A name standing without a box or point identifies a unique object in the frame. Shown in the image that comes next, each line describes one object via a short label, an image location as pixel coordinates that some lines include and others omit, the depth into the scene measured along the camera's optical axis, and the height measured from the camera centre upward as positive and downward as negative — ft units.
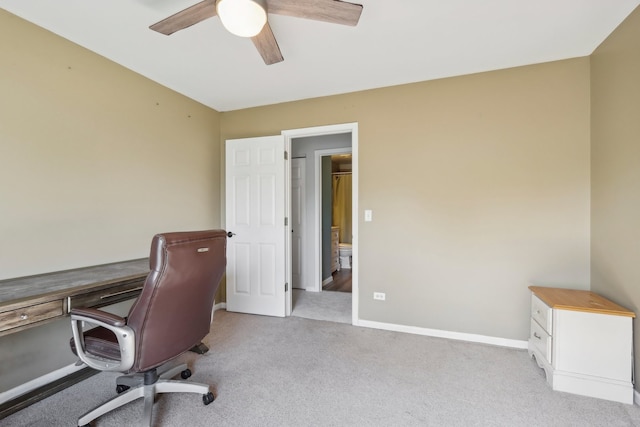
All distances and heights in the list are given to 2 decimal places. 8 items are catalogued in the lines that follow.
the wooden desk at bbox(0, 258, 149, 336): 4.34 -1.42
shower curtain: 21.18 +0.70
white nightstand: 5.71 -2.89
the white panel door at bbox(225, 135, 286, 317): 10.48 -0.45
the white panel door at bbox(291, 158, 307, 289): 14.55 -0.27
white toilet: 19.34 -2.95
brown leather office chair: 4.38 -1.84
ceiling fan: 4.43 +3.46
